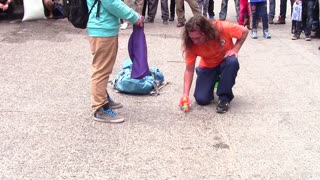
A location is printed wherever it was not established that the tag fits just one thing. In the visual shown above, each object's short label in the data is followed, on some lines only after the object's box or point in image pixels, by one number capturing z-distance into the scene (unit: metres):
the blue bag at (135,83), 5.20
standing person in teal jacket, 4.23
